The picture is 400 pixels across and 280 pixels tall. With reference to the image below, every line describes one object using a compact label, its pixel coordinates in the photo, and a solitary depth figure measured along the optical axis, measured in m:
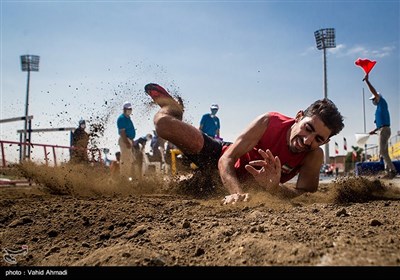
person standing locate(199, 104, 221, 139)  9.86
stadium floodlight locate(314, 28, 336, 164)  38.91
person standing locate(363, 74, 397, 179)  7.36
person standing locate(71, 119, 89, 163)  9.17
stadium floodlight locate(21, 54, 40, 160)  46.25
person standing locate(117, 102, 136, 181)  8.27
